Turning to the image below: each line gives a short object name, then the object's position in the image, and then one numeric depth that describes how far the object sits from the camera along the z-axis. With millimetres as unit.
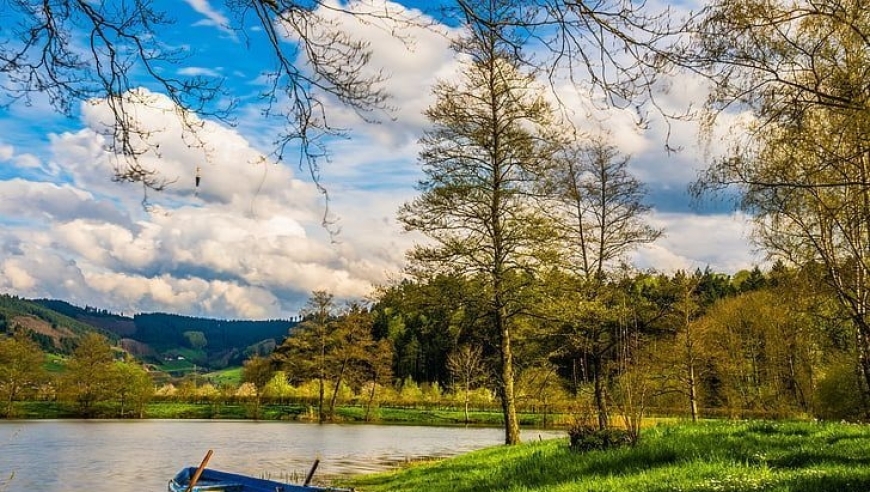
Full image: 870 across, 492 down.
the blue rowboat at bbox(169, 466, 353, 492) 12429
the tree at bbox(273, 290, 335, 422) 56719
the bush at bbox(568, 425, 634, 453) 11188
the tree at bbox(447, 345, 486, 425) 55784
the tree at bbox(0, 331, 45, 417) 53531
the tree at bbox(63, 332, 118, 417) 56531
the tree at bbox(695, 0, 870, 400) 8305
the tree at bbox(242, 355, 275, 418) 67625
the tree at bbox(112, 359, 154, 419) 56500
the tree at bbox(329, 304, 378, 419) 57031
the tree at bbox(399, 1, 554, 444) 18156
